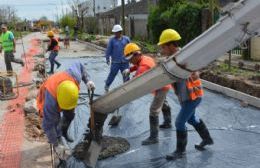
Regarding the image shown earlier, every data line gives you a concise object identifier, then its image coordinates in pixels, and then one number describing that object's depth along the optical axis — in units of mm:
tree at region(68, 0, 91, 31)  51806
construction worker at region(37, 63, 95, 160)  4707
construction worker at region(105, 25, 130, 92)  9375
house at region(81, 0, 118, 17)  88438
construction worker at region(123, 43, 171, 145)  6219
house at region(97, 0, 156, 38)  33872
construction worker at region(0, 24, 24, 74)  13375
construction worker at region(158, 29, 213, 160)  5363
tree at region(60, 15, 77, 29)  60903
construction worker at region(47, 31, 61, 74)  14523
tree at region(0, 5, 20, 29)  64562
